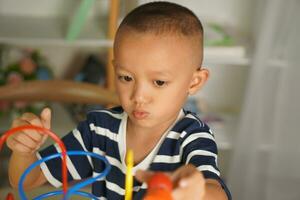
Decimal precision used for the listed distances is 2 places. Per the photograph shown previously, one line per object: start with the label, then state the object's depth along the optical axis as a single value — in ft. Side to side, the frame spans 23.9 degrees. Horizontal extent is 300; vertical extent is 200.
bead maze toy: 2.44
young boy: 3.26
